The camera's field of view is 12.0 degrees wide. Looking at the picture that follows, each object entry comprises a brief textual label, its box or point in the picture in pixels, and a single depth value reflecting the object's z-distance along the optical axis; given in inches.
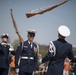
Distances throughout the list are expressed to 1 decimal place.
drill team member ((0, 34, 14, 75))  465.4
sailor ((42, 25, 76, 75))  336.8
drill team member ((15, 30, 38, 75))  419.2
